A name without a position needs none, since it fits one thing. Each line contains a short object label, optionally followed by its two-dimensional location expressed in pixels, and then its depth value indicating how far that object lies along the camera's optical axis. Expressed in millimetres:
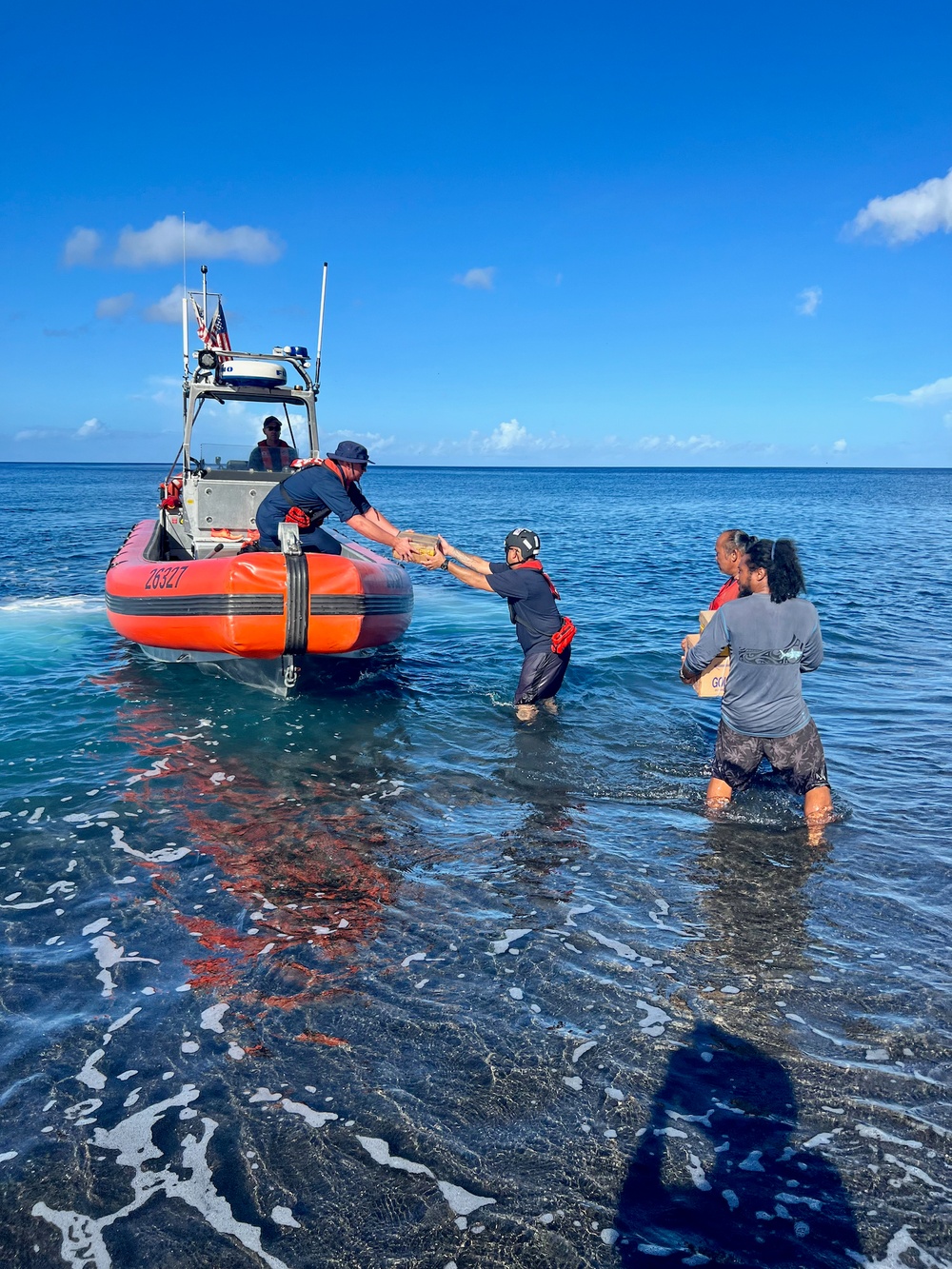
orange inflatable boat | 7801
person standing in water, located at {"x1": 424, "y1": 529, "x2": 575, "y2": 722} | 7387
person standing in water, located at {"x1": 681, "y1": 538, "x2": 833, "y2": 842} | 5078
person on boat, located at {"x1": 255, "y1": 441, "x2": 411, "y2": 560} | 7699
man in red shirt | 5727
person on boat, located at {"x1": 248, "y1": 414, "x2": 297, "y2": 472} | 10750
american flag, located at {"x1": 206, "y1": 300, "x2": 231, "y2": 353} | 11062
